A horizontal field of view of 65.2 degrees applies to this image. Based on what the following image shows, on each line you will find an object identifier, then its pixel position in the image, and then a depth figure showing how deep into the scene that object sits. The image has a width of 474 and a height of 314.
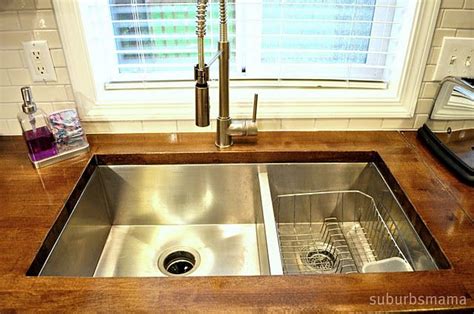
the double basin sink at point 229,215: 1.00
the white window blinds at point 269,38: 1.09
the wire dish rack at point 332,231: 1.00
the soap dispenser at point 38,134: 0.99
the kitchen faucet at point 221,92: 0.87
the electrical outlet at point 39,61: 1.02
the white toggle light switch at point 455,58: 1.05
